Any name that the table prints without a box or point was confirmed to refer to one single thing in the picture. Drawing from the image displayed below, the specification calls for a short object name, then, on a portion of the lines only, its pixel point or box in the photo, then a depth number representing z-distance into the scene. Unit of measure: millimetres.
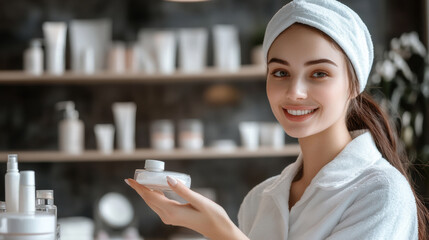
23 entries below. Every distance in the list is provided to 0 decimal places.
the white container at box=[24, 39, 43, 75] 3578
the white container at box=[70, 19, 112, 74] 3646
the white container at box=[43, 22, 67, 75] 3574
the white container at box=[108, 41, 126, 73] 3598
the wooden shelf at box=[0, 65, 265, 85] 3576
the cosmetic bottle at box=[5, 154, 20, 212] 1041
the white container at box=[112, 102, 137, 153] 3602
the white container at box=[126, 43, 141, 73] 3607
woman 1204
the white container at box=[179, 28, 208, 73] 3621
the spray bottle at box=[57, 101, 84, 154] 3566
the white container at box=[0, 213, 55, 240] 973
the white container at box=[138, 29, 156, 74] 3606
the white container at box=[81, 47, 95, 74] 3602
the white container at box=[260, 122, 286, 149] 3568
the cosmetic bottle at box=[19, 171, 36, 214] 1029
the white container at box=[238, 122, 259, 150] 3580
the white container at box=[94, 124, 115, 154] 3592
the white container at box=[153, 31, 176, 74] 3570
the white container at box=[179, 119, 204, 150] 3567
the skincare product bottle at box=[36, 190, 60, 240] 1123
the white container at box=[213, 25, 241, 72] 3598
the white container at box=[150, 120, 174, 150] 3559
